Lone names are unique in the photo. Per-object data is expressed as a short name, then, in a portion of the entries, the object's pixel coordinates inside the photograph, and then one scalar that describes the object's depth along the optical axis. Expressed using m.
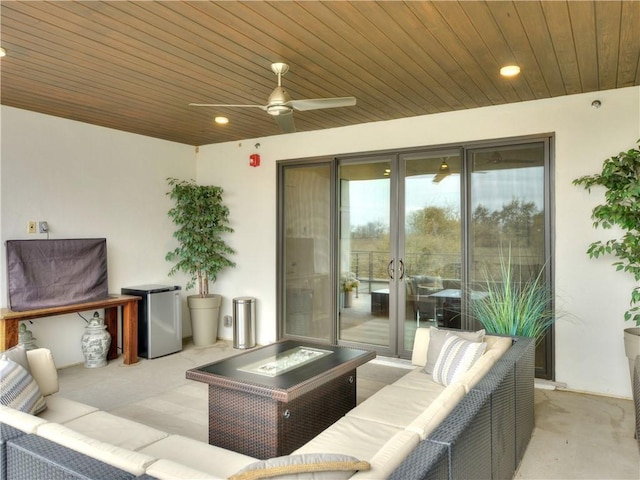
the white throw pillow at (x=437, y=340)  3.23
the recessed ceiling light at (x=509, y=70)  3.42
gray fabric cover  4.39
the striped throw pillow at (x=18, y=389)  2.25
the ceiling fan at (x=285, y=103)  3.18
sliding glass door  4.43
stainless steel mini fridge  5.25
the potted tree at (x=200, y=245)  5.86
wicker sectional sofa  1.43
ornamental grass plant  3.60
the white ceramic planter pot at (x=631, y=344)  3.51
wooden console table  4.06
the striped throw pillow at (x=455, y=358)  2.93
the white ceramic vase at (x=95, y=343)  4.87
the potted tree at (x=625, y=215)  3.49
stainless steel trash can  5.77
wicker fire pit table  2.55
